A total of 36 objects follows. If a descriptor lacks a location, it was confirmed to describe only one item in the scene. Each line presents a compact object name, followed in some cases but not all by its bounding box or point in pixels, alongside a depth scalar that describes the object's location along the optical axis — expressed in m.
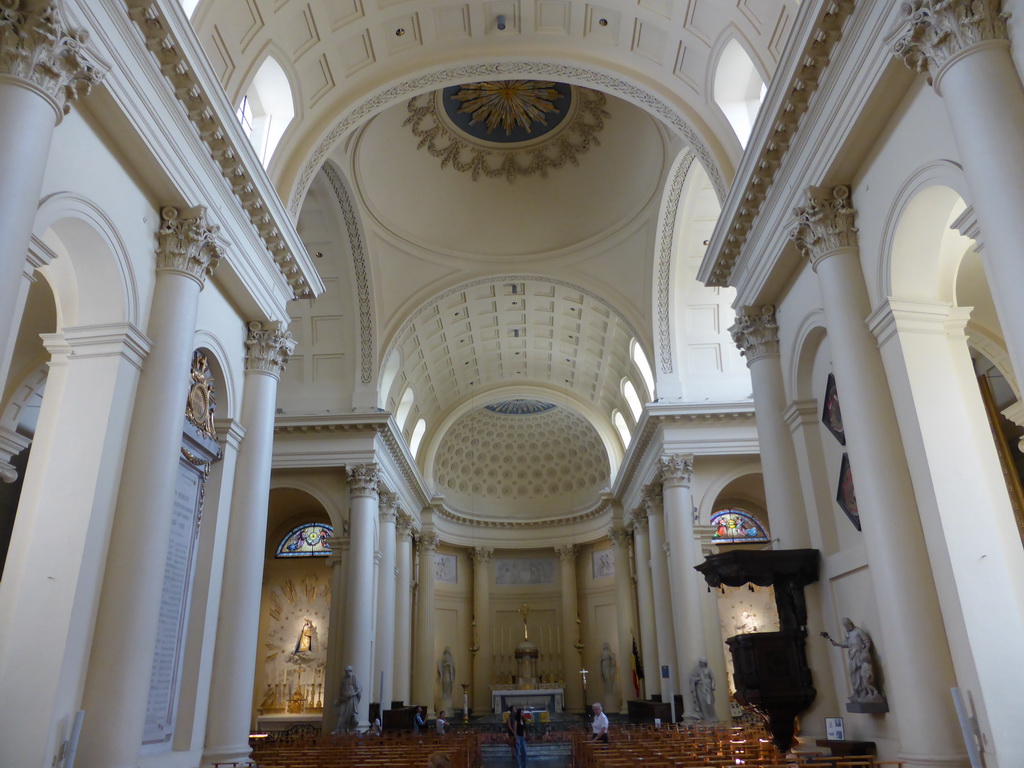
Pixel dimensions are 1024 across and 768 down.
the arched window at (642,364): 22.86
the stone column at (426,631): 27.41
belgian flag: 25.98
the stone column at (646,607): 23.08
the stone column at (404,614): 24.53
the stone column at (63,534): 6.92
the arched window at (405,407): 26.06
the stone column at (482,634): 31.25
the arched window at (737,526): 24.73
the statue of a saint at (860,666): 8.51
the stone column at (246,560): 10.34
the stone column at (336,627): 18.94
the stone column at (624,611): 27.83
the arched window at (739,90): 12.17
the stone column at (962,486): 6.78
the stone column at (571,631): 30.56
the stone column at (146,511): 7.43
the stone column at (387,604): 21.64
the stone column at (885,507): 7.30
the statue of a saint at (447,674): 29.78
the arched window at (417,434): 28.57
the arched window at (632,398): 25.67
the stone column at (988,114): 5.64
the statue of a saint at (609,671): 29.47
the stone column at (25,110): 5.73
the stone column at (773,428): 11.09
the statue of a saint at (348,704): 17.66
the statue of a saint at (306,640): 24.45
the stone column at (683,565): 18.50
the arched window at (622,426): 28.61
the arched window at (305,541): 25.36
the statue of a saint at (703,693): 17.80
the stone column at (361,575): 18.75
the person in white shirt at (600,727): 13.30
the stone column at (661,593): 21.03
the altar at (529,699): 27.34
